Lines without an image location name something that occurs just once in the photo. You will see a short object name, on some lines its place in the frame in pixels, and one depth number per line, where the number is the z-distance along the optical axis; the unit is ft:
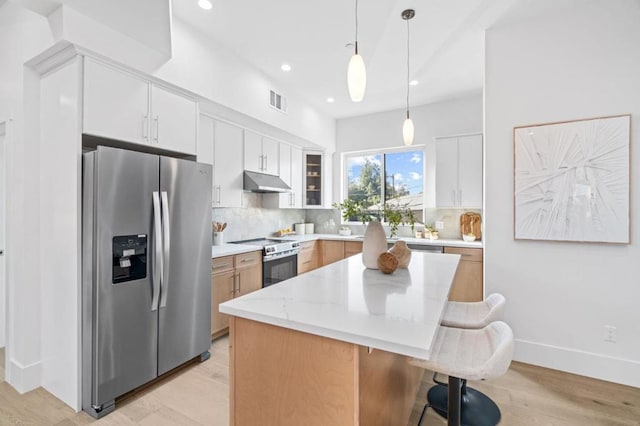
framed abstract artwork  7.85
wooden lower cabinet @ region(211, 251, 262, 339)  9.80
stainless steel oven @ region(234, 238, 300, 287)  11.83
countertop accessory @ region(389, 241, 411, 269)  7.02
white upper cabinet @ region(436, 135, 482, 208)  13.11
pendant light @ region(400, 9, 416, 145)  8.03
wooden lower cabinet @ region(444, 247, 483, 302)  11.82
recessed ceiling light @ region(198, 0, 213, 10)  7.71
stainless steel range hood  12.17
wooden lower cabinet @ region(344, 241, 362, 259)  14.97
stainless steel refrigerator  6.44
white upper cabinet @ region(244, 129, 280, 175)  12.50
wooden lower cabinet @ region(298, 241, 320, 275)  14.37
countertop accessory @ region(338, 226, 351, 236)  17.04
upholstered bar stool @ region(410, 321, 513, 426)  3.89
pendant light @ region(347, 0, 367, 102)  5.42
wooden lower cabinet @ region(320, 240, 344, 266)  15.47
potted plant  6.45
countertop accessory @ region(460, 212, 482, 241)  13.66
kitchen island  3.51
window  15.88
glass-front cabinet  16.83
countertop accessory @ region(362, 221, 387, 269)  6.61
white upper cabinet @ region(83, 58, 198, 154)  6.73
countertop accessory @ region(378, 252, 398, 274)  6.28
